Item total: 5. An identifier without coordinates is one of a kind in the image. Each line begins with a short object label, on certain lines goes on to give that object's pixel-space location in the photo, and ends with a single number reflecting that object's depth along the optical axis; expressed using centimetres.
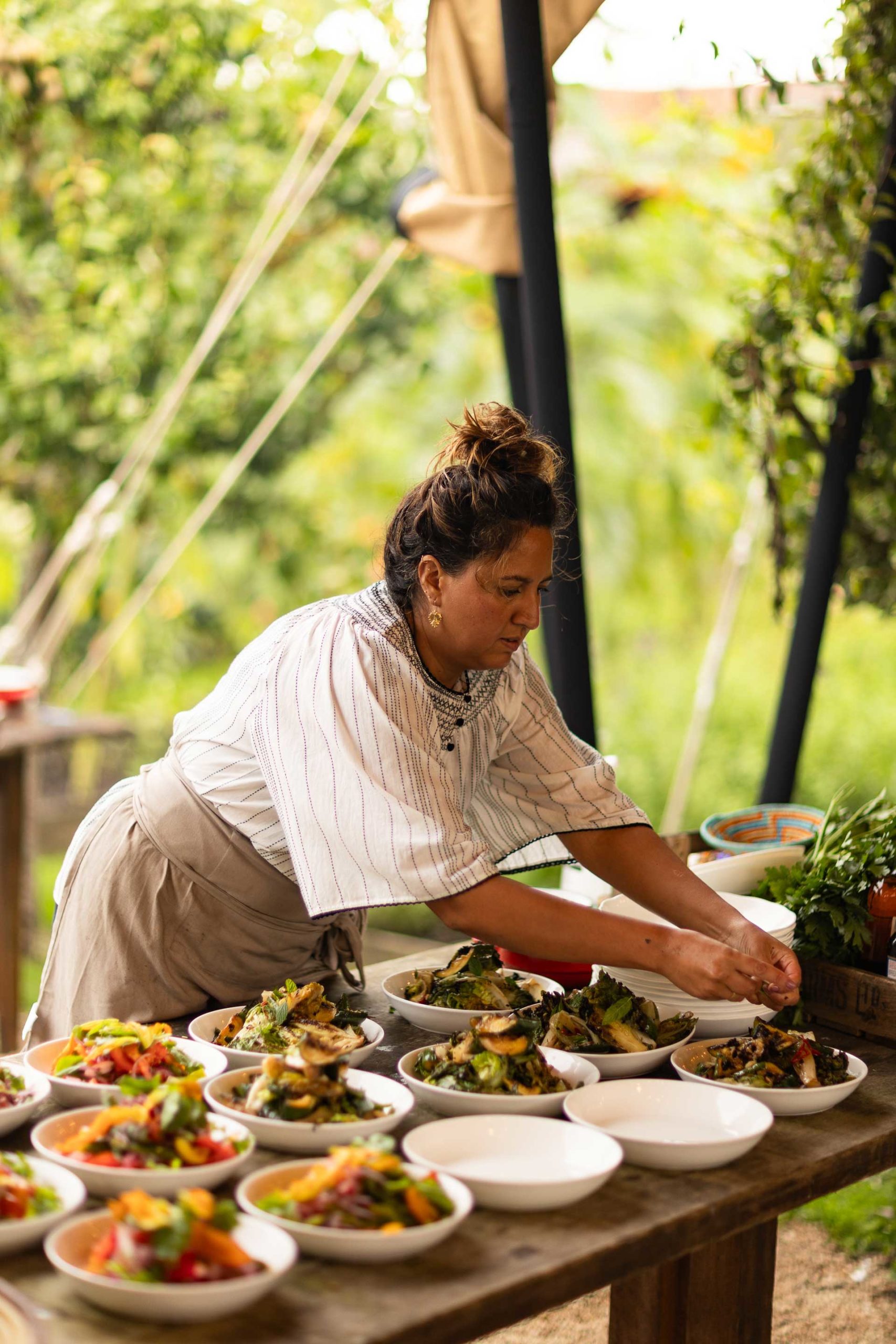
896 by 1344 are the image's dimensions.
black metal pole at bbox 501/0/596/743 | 268
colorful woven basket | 256
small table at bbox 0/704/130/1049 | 423
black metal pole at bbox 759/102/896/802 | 320
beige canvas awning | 291
